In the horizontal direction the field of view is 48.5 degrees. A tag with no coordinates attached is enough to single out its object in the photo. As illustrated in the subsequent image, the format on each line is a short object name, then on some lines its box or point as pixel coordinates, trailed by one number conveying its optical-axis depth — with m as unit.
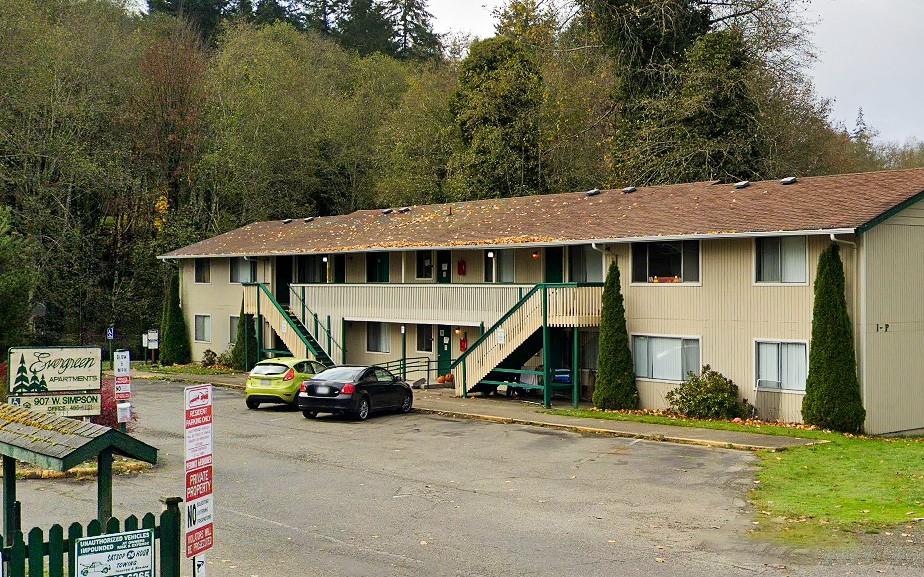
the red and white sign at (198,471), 8.24
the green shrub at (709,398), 26.20
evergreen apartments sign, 18.91
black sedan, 26.53
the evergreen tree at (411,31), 85.56
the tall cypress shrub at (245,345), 42.75
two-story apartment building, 25.28
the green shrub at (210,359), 46.12
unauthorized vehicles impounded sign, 7.69
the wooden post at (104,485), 8.62
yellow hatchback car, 29.48
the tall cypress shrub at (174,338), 47.78
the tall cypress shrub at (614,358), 28.42
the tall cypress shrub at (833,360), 24.06
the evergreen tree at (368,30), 84.44
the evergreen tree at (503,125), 51.28
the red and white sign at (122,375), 20.72
